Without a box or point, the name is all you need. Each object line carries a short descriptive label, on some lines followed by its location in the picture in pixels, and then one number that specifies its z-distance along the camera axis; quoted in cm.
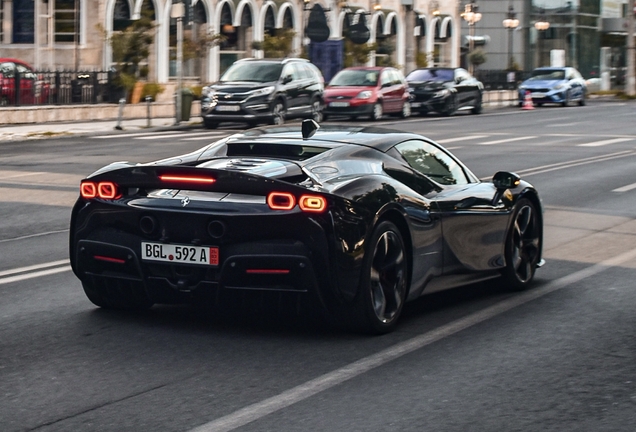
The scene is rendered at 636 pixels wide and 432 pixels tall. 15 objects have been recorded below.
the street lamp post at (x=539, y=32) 8938
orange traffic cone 4994
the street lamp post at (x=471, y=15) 6800
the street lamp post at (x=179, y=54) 3428
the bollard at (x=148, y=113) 3270
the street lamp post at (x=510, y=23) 7034
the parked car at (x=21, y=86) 3250
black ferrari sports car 694
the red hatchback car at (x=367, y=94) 3712
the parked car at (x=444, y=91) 4125
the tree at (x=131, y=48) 3872
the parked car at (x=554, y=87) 5112
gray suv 3203
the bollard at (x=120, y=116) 3145
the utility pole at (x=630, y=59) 6612
